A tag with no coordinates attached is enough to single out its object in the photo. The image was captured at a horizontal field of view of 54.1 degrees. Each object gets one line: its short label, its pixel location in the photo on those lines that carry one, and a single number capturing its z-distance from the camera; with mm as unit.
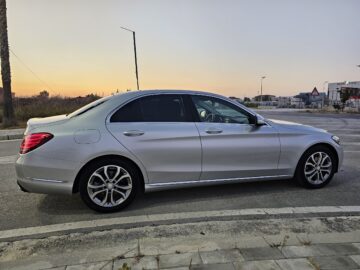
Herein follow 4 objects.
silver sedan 4168
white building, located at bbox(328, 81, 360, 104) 76375
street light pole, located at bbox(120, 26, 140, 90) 27875
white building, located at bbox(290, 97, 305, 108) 74300
